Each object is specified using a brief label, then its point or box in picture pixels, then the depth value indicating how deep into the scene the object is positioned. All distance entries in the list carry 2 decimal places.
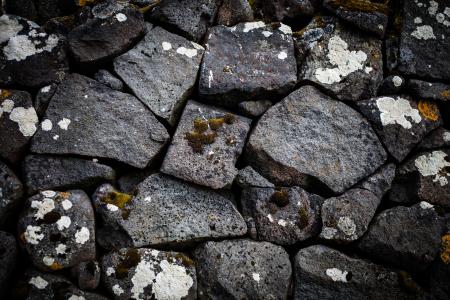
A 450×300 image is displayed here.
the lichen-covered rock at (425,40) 3.39
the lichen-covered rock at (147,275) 2.72
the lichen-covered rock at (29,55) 2.94
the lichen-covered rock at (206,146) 2.97
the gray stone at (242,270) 2.85
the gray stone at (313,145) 3.16
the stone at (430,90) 3.33
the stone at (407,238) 2.98
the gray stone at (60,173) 2.79
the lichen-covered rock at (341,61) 3.36
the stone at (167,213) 2.85
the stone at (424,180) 3.16
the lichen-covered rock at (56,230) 2.62
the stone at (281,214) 3.03
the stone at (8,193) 2.65
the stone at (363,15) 3.39
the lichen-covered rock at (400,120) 3.26
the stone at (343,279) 2.90
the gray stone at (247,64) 3.24
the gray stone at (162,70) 3.16
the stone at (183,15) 3.38
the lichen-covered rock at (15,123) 2.78
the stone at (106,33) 3.07
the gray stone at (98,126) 2.87
